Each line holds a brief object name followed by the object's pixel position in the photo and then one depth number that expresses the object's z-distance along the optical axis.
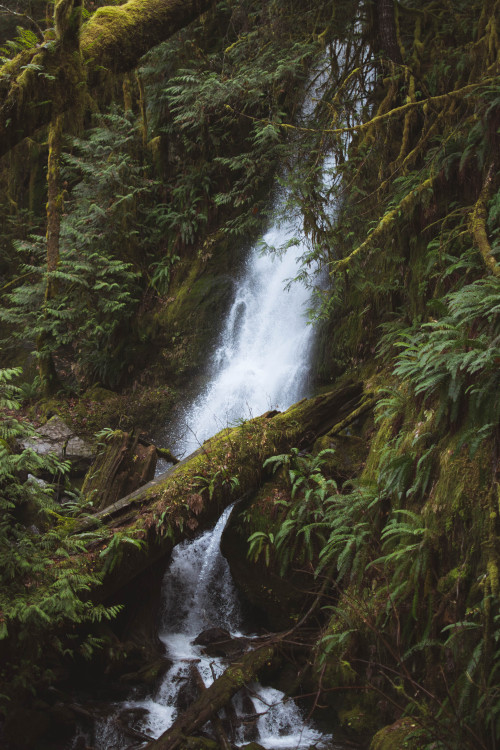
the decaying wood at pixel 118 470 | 7.34
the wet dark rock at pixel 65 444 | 10.86
